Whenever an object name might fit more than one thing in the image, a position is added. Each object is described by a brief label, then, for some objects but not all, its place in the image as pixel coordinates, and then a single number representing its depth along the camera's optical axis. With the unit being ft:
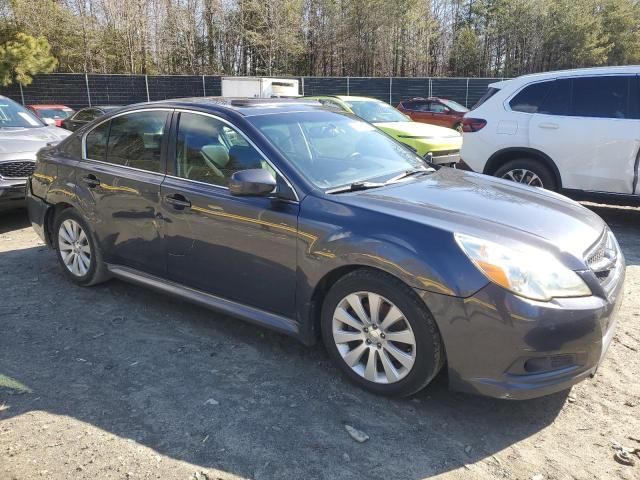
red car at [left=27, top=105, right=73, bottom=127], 50.47
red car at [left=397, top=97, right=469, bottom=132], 63.82
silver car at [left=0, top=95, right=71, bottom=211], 21.75
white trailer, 63.87
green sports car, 30.71
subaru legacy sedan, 8.85
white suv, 20.40
